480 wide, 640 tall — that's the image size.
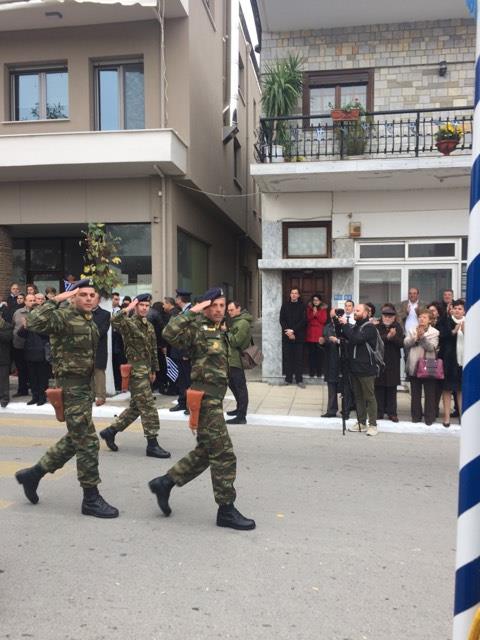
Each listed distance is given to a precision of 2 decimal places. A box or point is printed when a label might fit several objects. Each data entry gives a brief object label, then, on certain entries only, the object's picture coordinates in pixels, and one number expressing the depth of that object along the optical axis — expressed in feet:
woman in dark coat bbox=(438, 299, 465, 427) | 26.43
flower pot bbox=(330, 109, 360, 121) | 37.01
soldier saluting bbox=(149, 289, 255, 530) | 14.28
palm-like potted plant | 37.68
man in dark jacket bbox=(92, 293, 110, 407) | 29.68
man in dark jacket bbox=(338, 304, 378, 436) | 24.98
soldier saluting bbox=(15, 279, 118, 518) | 15.20
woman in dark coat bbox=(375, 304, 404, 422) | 27.22
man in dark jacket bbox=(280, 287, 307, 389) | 36.83
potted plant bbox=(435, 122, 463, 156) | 34.06
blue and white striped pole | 5.34
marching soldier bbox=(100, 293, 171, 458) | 21.06
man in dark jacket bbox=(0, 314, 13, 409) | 31.07
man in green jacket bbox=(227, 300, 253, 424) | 25.58
